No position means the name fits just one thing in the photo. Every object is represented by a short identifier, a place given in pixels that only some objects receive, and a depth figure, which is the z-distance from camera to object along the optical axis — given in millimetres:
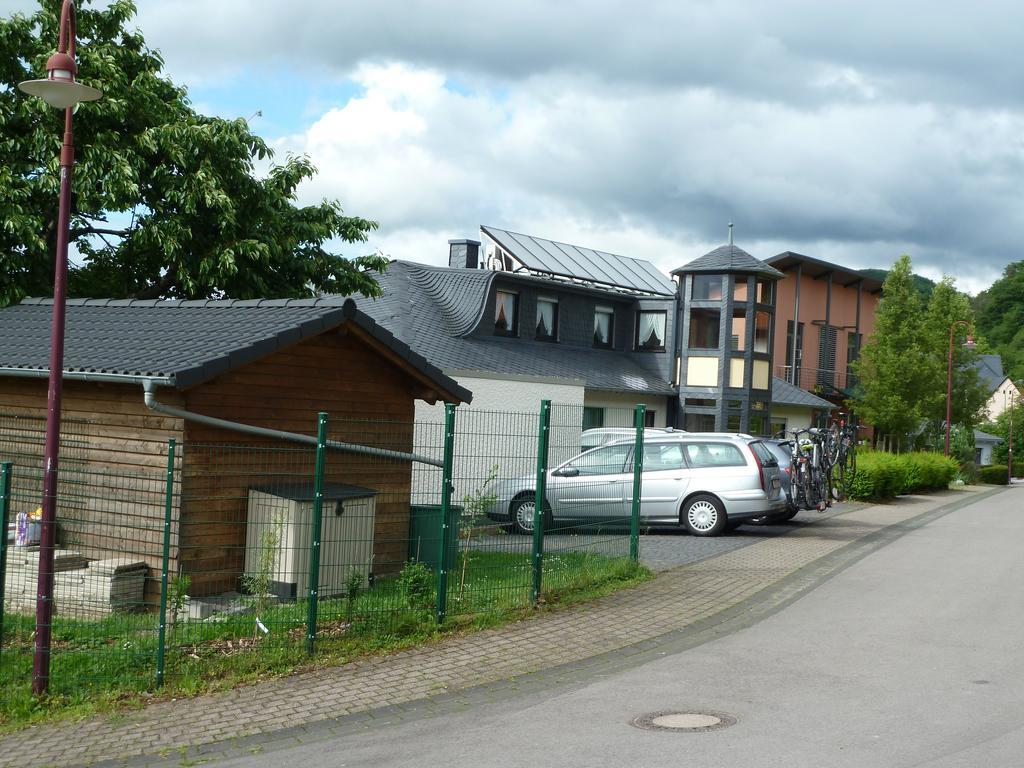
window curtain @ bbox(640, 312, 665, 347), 38456
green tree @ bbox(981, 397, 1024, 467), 72750
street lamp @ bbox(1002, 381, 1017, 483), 57850
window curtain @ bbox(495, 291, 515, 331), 33188
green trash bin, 11320
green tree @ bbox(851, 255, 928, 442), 41062
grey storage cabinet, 10547
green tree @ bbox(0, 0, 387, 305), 19281
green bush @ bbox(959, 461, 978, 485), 48041
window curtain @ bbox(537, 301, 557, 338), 34812
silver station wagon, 18156
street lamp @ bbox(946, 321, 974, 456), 43625
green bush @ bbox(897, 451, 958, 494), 32844
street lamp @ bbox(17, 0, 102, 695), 8078
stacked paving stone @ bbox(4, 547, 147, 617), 10289
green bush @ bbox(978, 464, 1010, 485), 57500
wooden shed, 11008
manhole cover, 7043
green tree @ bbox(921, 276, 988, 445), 43969
